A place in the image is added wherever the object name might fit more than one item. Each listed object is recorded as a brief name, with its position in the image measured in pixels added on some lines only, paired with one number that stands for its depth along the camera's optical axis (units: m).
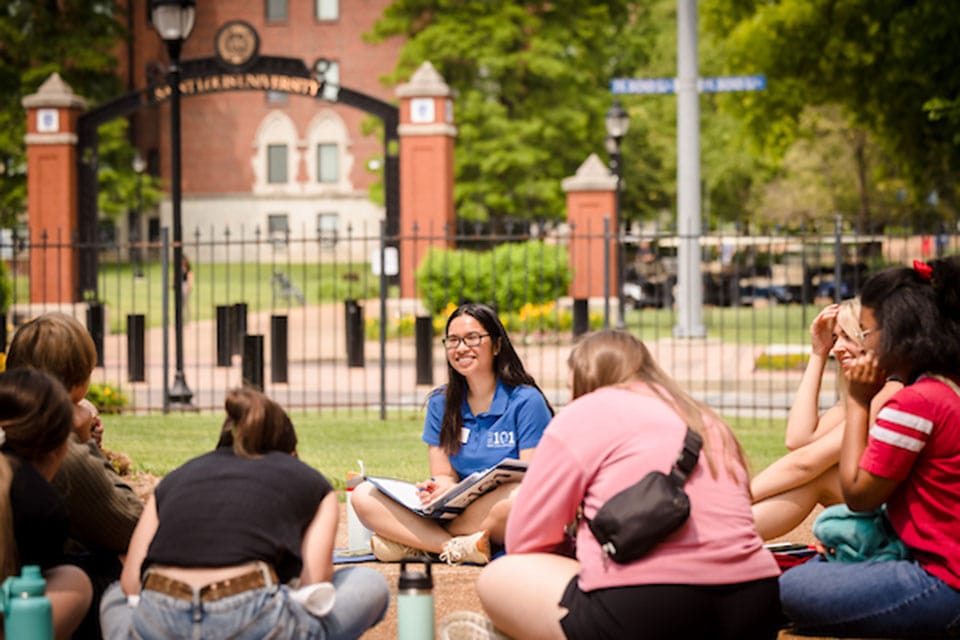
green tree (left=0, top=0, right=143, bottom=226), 41.97
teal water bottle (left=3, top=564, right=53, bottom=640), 4.29
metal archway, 25.02
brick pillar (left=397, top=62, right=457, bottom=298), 26.47
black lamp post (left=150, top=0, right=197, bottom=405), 15.08
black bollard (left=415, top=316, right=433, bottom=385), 14.92
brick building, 53.47
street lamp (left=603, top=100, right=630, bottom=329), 25.97
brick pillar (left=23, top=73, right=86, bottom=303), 27.75
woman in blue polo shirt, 6.47
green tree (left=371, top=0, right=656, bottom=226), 39.44
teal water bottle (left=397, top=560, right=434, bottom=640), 4.70
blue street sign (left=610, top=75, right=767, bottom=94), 19.20
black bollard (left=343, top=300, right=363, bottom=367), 16.31
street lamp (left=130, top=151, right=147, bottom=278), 42.81
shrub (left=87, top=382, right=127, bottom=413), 14.36
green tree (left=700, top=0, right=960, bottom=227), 25.91
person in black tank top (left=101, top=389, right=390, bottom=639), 4.25
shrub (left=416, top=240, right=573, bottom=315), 23.94
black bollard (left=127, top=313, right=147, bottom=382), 14.87
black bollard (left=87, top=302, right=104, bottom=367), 16.69
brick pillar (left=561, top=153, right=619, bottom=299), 26.50
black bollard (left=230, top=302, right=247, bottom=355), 14.91
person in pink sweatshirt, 4.25
